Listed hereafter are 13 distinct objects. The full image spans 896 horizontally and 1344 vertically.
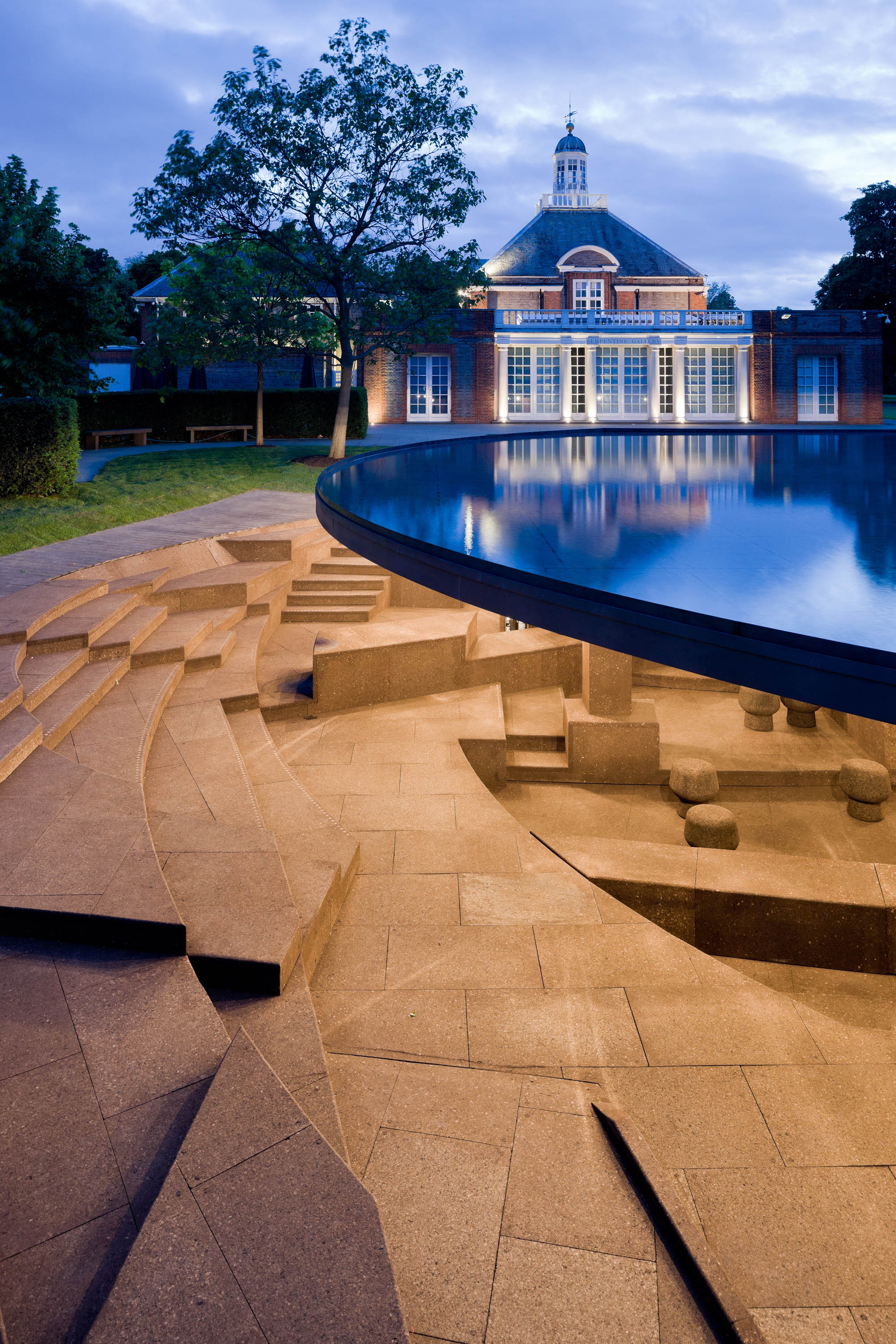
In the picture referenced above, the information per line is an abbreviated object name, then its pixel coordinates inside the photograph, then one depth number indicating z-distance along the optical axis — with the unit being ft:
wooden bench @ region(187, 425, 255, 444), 96.27
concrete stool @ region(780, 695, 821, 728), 38.04
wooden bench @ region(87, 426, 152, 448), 87.40
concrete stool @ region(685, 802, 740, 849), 25.81
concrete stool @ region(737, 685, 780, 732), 36.42
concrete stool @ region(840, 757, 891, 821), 30.07
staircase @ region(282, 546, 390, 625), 41.06
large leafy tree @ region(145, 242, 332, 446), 76.59
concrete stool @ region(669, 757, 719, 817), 29.73
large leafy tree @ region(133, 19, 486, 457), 72.02
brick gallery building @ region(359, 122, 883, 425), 123.34
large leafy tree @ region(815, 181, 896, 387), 186.60
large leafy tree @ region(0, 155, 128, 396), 51.06
